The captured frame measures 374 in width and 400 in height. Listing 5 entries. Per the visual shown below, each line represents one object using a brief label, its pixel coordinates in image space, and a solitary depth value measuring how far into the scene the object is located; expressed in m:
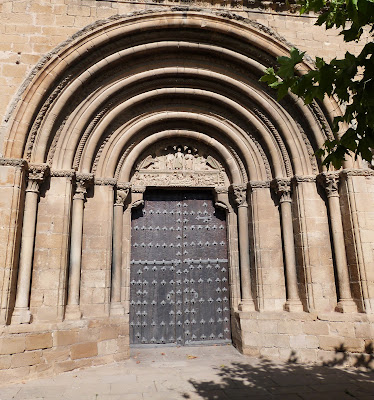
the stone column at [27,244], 5.57
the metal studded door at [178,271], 7.17
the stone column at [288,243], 6.72
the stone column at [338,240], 6.39
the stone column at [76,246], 6.11
